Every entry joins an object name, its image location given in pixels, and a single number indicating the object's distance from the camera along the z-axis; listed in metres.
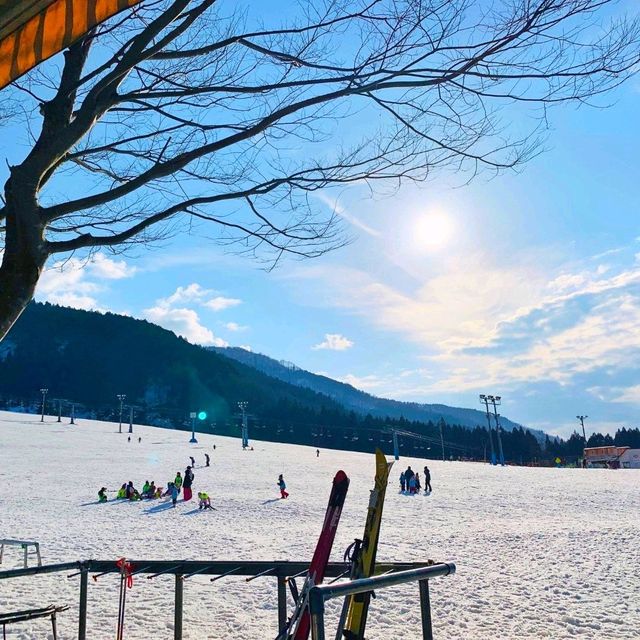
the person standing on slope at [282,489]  24.81
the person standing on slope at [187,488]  24.25
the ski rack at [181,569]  4.78
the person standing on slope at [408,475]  28.27
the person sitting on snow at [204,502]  21.77
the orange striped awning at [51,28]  2.42
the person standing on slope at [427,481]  28.19
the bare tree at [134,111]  4.26
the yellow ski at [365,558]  3.50
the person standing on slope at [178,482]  23.86
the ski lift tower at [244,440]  57.21
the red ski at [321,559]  3.42
